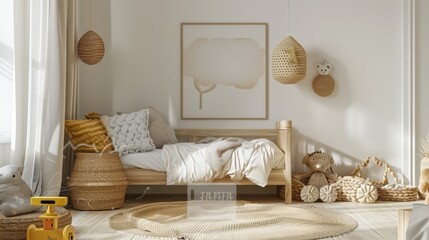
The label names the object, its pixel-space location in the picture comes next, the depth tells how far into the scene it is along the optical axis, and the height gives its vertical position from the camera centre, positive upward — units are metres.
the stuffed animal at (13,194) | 3.95 -0.42
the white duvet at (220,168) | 5.24 -0.34
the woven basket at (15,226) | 3.75 -0.57
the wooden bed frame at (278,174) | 5.32 -0.41
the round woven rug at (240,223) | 3.93 -0.64
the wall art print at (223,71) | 6.03 +0.46
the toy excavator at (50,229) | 3.37 -0.55
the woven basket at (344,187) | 5.50 -0.53
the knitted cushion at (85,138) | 5.18 -0.12
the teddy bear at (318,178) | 5.50 -0.47
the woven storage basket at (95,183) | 5.00 -0.45
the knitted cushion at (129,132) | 5.32 -0.07
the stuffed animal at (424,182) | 2.97 -0.26
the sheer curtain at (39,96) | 4.71 +0.19
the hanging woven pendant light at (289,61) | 5.71 +0.52
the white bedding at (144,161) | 5.31 -0.30
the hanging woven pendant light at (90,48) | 5.64 +0.63
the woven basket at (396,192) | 5.57 -0.58
